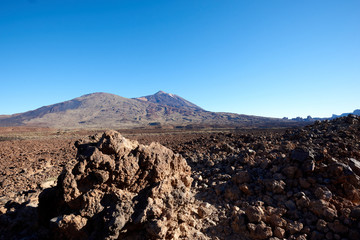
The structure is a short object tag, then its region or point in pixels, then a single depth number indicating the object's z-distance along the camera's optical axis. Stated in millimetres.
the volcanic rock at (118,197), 3078
